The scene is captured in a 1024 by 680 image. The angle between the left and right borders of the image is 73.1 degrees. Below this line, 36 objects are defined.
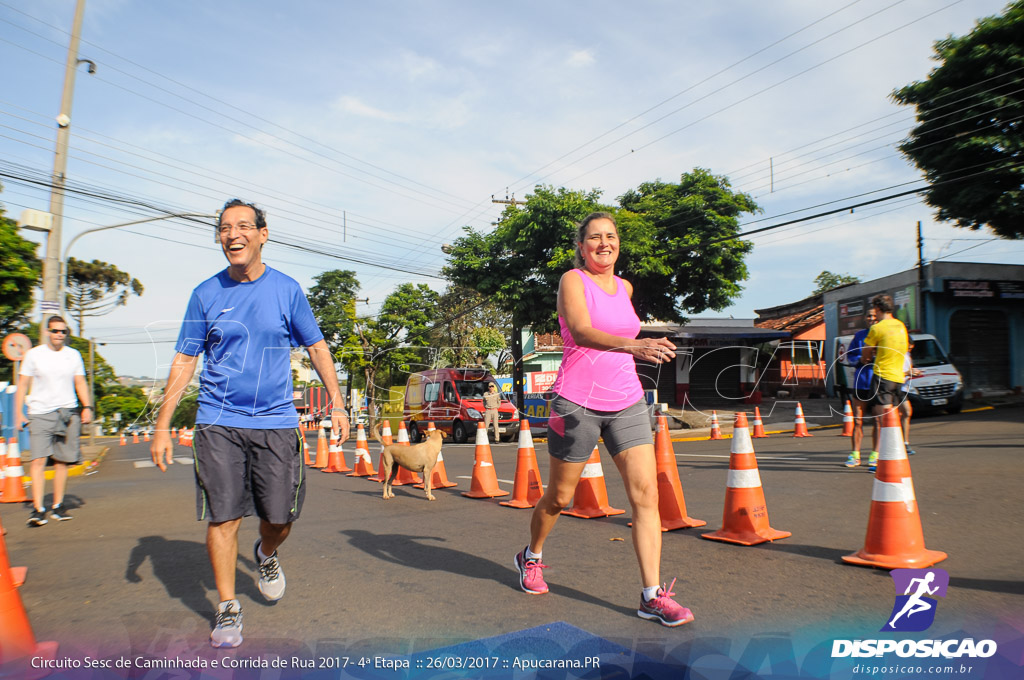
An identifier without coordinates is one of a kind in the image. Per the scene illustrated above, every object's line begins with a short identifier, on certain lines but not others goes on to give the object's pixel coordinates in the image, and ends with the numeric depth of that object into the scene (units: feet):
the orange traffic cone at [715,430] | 49.99
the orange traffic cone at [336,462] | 40.86
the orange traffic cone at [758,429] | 41.06
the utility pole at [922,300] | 76.43
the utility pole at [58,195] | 41.73
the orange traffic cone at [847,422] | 39.86
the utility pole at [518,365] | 82.58
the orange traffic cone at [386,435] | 29.89
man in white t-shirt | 22.26
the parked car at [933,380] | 54.75
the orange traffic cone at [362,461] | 37.04
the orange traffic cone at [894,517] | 13.32
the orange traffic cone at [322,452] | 43.68
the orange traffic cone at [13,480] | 29.78
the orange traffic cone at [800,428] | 46.14
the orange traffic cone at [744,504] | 16.14
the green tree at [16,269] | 55.11
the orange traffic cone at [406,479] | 32.19
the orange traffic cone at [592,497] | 20.38
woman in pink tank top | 11.03
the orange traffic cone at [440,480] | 30.78
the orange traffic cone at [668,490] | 18.12
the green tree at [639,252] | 78.64
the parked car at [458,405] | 70.13
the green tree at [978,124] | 63.72
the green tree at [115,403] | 119.34
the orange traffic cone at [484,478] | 26.12
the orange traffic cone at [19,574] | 14.10
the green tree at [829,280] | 193.26
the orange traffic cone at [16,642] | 8.65
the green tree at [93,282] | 128.77
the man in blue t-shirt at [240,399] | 10.59
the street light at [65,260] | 43.47
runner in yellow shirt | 24.49
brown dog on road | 26.88
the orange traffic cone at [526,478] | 23.35
